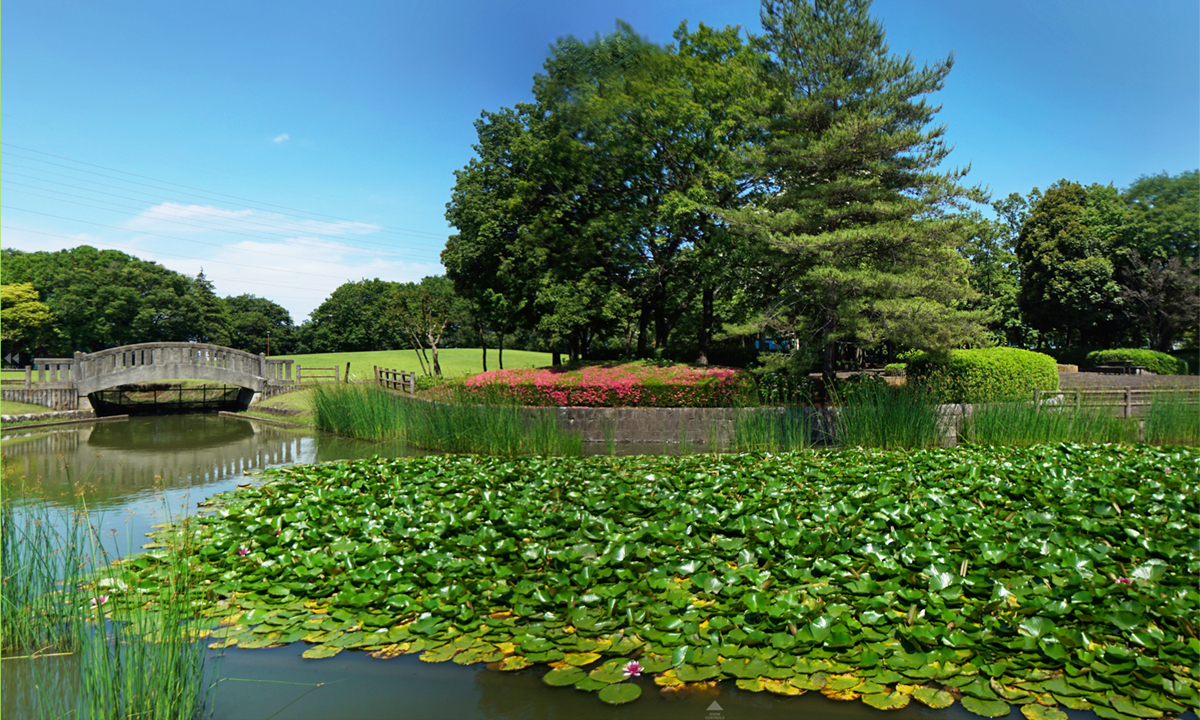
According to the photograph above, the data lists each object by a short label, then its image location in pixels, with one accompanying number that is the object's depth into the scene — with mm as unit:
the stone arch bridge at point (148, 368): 20609
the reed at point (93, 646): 2488
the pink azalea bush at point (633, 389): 12883
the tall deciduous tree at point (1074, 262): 29344
